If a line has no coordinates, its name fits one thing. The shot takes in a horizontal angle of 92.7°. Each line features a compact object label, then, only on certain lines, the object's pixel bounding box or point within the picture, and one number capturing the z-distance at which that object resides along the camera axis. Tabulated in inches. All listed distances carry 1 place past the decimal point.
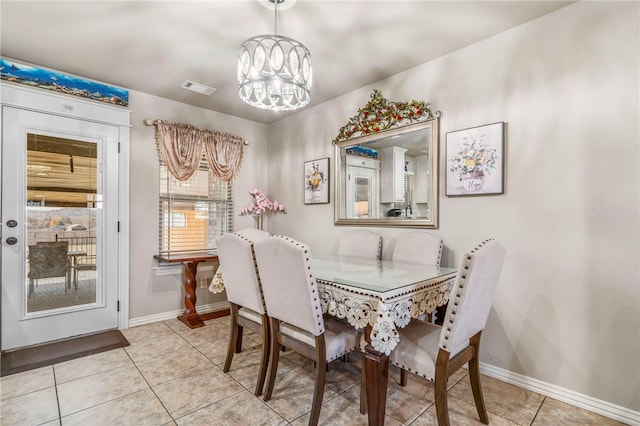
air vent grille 125.5
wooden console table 132.2
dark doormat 95.9
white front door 106.6
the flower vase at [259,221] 174.7
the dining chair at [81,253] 118.4
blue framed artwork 106.0
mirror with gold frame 105.9
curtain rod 135.5
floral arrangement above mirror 108.3
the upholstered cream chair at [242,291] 79.2
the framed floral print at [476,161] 89.6
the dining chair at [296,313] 64.6
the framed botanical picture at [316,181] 143.8
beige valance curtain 139.3
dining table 59.6
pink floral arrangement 166.2
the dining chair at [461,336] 57.4
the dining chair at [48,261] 110.7
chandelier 76.1
